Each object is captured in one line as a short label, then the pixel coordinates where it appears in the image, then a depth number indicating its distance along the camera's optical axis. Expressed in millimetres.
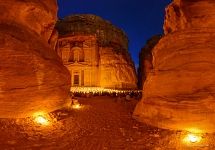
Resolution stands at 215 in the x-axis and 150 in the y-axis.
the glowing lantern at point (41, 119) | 5431
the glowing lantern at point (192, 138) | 4607
